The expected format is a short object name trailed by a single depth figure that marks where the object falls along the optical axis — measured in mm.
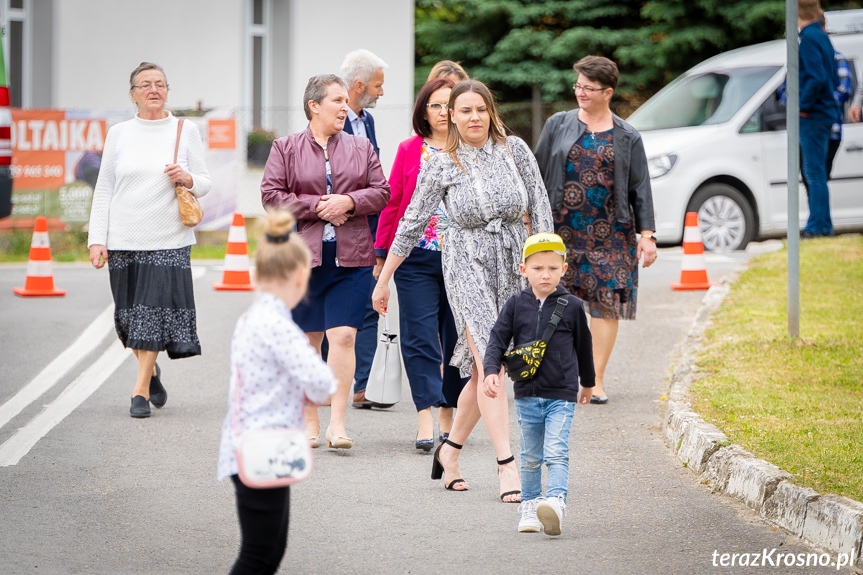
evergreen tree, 47562
